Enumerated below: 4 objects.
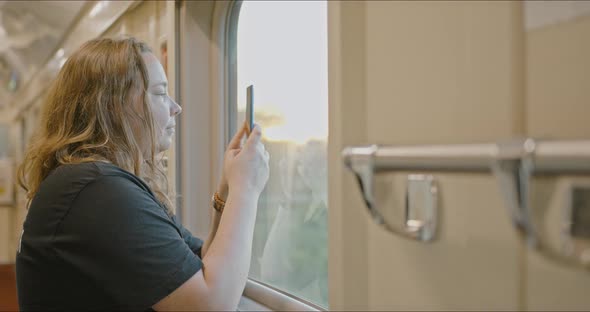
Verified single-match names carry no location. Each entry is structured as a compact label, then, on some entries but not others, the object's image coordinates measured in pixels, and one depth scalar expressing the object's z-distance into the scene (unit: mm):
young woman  918
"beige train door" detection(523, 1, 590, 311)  600
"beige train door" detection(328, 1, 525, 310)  671
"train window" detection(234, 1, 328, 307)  1598
